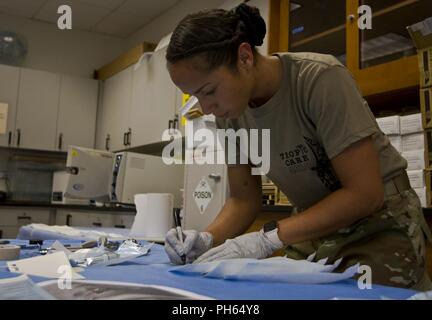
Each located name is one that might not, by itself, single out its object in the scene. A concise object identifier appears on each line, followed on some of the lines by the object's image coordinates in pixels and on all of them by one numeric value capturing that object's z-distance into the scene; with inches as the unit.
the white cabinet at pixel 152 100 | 135.6
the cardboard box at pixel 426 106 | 60.8
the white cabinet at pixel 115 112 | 159.8
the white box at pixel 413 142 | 65.6
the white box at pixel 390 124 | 68.0
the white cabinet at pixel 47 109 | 160.2
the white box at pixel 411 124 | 65.6
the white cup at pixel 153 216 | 70.7
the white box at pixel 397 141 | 67.7
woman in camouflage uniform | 35.2
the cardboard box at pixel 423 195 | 61.7
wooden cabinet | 75.0
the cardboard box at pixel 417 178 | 63.2
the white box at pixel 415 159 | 64.6
